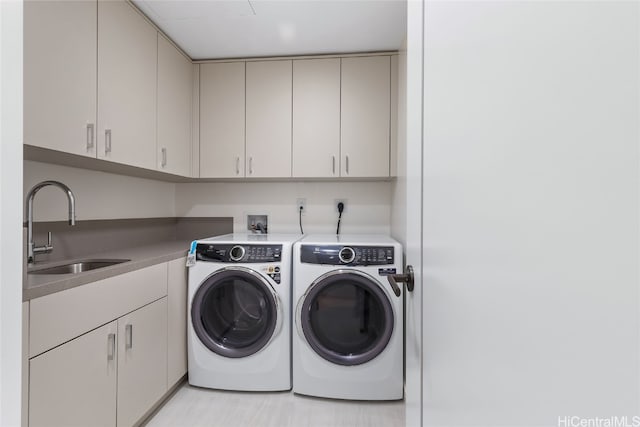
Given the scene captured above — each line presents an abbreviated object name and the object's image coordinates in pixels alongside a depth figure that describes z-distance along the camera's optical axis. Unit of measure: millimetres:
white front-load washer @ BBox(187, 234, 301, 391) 1964
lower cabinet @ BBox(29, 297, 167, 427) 1110
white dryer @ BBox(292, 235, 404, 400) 1917
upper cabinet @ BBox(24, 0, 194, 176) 1244
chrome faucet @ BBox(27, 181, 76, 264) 1399
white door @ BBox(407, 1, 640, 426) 201
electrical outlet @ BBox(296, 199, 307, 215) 2744
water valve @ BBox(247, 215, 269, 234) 2758
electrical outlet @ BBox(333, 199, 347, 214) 2725
